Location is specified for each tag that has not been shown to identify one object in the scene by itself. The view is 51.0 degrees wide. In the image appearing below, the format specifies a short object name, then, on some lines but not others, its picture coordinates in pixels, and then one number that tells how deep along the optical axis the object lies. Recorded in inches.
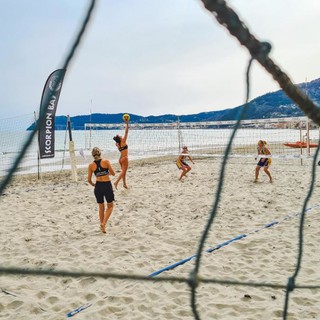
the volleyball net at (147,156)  486.2
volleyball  249.9
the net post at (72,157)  352.8
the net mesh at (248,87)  43.4
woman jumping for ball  273.9
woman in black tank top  181.6
